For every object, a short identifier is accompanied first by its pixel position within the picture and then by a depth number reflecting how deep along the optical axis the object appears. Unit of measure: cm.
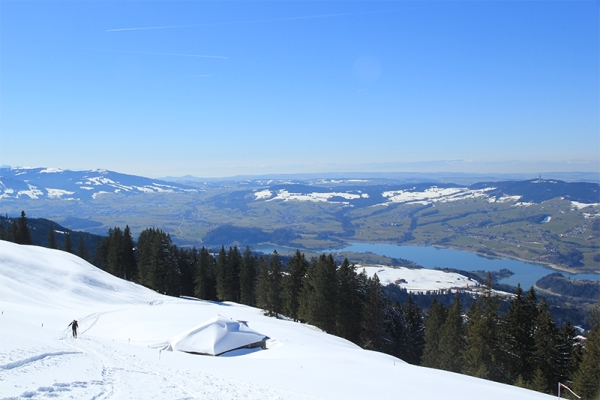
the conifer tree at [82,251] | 8025
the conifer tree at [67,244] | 7588
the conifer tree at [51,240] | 7832
